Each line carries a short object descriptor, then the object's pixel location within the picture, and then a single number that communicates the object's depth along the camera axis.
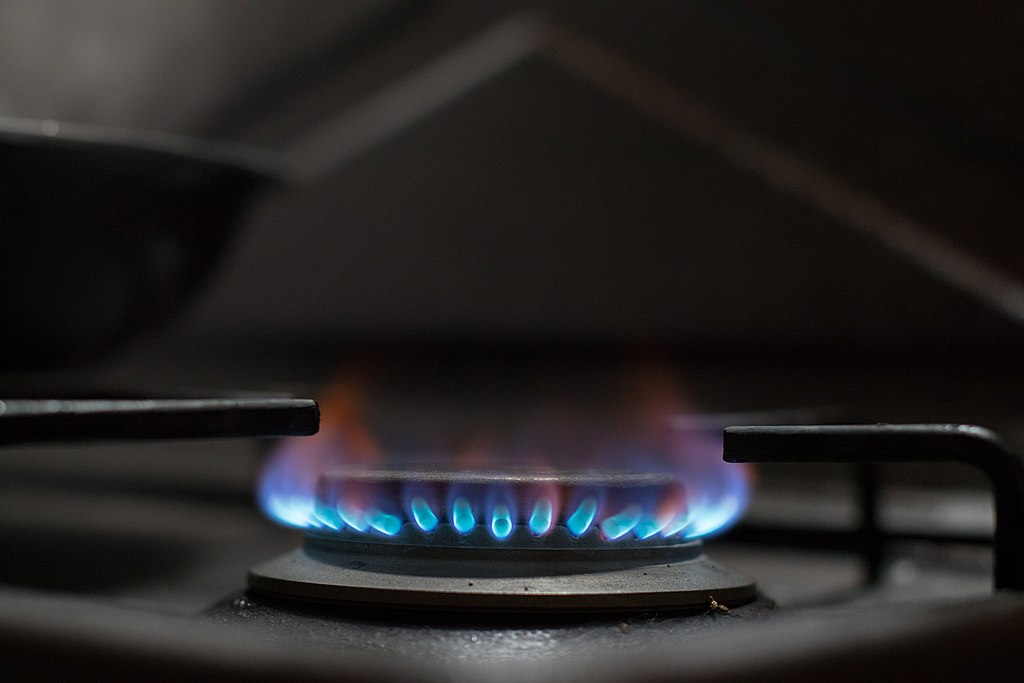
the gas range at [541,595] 0.25
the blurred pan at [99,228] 0.59
